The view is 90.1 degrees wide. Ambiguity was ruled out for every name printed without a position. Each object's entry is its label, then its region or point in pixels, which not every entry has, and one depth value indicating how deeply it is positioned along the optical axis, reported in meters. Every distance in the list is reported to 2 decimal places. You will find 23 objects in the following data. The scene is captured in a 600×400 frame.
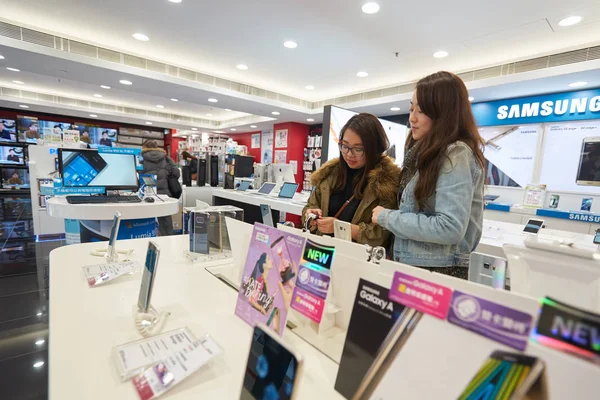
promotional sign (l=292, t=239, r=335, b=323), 0.71
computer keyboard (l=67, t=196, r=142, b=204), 2.41
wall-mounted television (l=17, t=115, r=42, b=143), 9.86
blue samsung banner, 4.65
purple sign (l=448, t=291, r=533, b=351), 0.39
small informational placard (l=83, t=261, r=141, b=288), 1.16
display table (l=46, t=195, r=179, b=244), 2.30
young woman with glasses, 1.37
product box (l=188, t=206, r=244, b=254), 1.47
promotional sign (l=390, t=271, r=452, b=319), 0.46
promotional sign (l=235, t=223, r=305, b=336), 0.78
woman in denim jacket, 1.01
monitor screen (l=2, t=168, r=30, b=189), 9.59
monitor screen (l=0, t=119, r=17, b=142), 9.74
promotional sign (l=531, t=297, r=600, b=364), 0.34
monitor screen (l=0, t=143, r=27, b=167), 9.57
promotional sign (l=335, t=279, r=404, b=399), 0.54
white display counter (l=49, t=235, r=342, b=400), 0.64
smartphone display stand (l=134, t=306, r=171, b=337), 0.84
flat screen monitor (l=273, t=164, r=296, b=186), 4.97
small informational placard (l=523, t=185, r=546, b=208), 3.99
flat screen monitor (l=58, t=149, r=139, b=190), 2.56
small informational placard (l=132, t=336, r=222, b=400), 0.62
